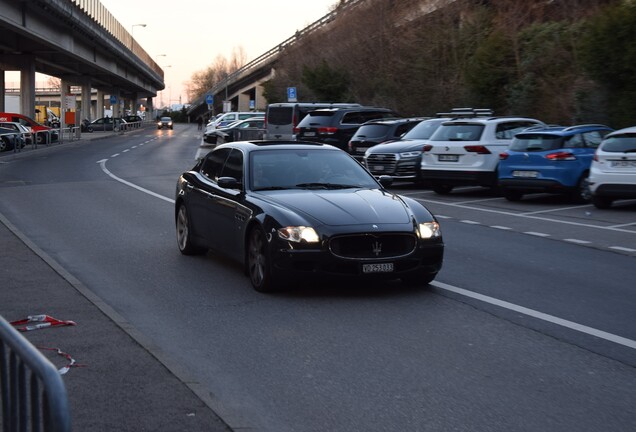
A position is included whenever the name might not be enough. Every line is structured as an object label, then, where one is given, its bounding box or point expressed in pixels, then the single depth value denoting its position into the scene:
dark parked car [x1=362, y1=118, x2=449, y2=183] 24.12
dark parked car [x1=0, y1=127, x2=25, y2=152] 45.41
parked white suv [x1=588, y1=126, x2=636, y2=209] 18.02
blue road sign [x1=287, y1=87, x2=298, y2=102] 55.09
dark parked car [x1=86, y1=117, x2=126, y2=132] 89.06
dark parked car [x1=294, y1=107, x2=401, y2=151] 31.47
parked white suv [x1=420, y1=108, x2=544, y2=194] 21.62
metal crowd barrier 2.89
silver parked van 37.06
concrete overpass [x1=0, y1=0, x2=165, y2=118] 45.22
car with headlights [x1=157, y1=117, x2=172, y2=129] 113.31
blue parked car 19.73
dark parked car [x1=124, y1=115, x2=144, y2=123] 108.88
